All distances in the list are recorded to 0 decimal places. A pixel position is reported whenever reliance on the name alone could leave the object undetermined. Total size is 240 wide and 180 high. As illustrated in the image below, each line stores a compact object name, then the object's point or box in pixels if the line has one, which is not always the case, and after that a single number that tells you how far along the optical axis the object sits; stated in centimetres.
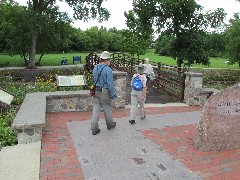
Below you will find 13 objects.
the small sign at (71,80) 628
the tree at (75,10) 1716
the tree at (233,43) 1806
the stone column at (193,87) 649
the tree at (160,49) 3740
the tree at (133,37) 1806
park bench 2143
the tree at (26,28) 1650
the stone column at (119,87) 572
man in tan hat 476
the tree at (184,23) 1548
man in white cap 413
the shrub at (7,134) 378
